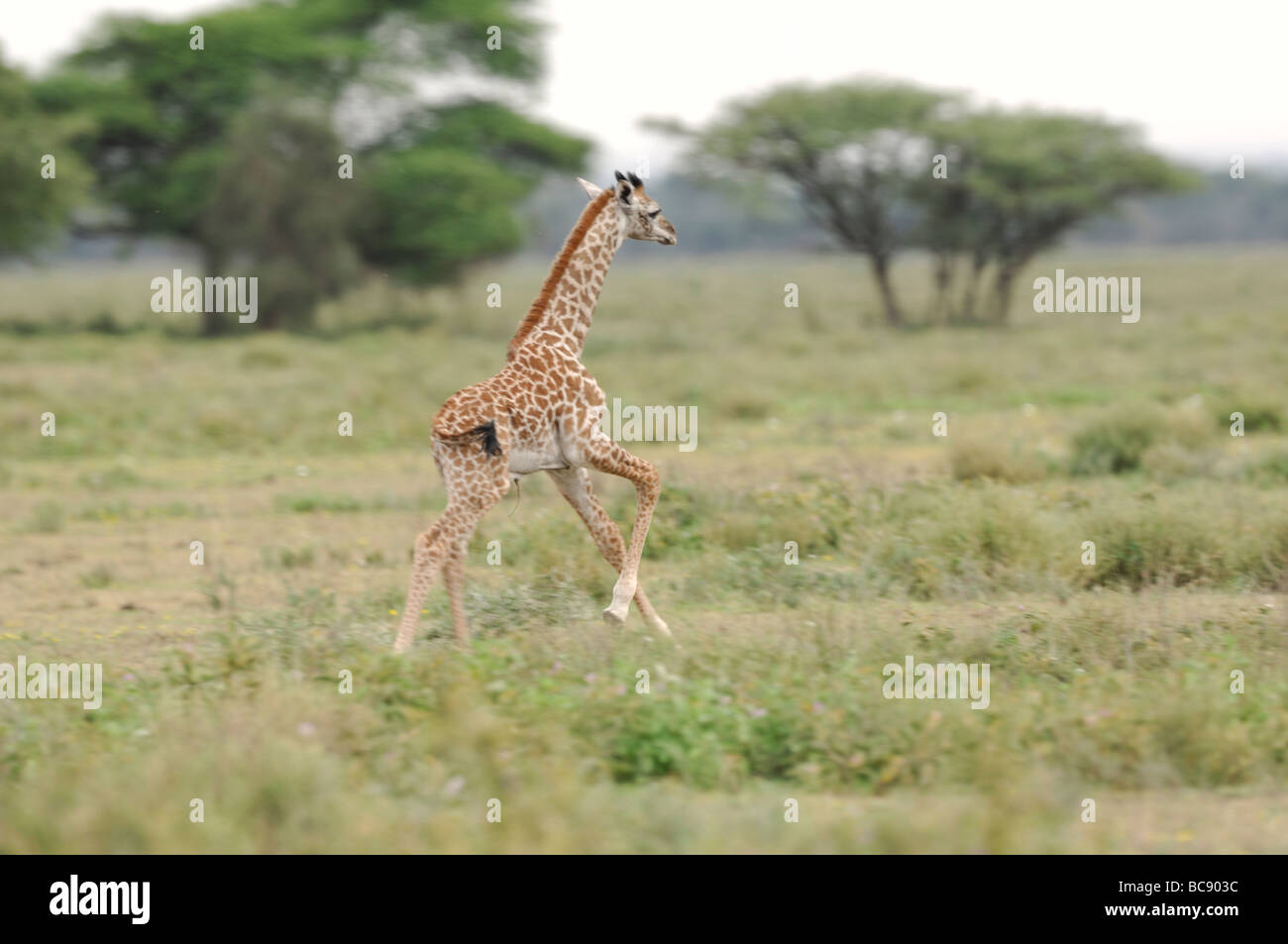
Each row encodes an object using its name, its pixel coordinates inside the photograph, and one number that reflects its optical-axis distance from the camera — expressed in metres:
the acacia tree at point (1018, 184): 30.50
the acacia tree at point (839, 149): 30.11
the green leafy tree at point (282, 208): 28.28
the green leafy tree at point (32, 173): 26.20
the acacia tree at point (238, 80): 30.30
